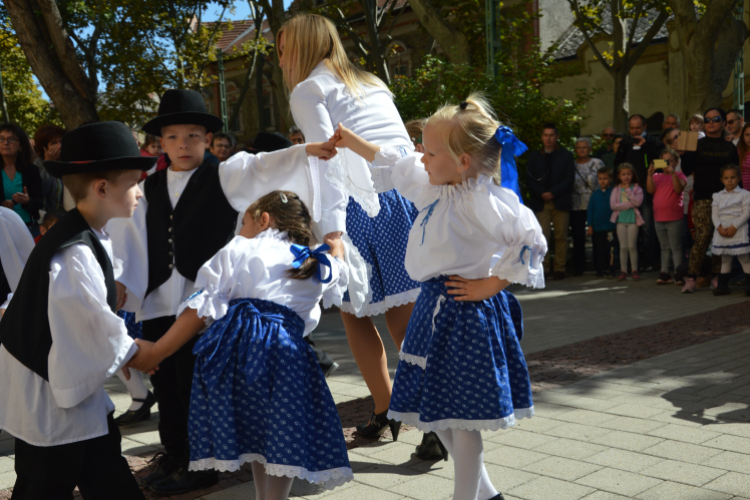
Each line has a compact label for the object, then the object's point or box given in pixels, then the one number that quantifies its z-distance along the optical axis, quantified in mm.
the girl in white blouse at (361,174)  3809
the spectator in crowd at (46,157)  7297
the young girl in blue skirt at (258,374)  2801
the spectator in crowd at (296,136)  9070
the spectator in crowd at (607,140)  12733
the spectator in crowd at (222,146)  8914
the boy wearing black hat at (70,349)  2492
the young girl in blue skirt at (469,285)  2807
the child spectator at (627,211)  10727
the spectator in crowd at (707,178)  9359
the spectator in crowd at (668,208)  10180
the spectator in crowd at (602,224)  11117
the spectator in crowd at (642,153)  11055
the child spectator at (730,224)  8953
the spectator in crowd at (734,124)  10273
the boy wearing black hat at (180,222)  3619
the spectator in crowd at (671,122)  11773
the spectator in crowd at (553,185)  11164
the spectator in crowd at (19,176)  7152
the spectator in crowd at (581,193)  11484
